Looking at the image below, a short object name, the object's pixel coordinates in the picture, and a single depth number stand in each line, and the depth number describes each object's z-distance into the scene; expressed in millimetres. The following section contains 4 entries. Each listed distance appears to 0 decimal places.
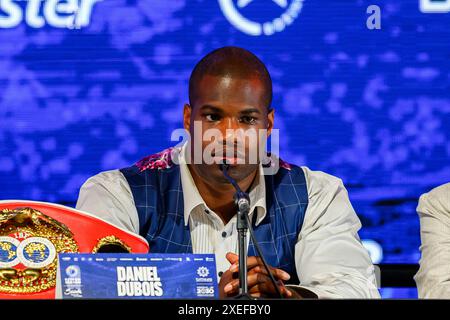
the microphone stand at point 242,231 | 4480
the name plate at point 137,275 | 4250
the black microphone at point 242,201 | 4613
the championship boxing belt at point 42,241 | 4699
